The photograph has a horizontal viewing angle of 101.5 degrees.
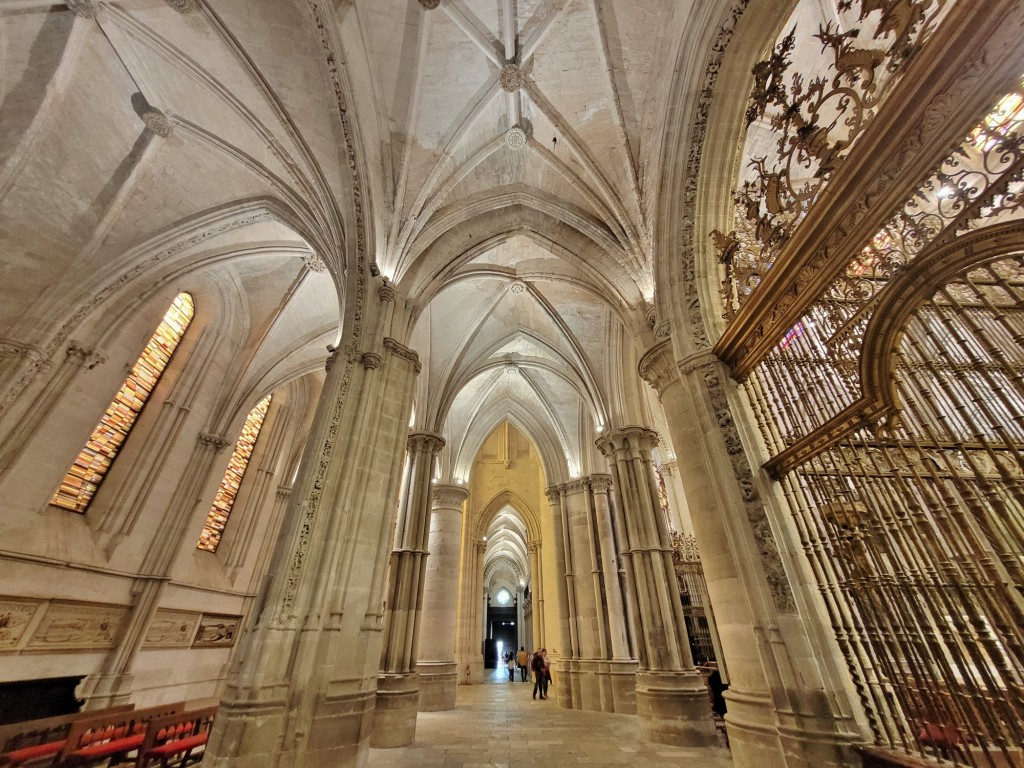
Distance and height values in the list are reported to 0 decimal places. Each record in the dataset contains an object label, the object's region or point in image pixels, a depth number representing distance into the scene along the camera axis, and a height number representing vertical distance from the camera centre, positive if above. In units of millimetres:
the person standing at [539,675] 12016 -626
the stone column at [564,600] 10570 +1141
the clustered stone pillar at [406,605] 6828 +808
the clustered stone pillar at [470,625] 15539 +781
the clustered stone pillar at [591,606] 9711 +920
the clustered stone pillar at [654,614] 6703 +528
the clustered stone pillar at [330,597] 4277 +545
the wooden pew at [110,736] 4570 -895
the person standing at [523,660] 17938 -399
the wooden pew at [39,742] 4459 -870
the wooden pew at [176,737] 4684 -938
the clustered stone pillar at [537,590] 15914 +1976
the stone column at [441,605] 9930 +1007
